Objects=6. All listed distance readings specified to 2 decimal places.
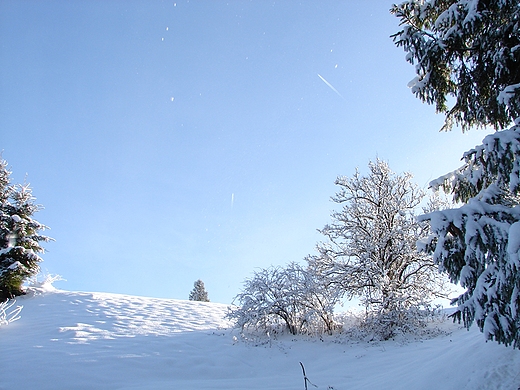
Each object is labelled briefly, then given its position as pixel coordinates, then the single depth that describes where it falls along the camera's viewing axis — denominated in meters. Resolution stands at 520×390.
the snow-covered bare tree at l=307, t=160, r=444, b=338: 11.39
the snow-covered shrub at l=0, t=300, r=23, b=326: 9.98
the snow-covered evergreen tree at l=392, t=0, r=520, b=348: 3.64
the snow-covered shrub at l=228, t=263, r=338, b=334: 11.15
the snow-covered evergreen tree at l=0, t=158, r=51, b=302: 13.49
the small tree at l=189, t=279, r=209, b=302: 30.11
